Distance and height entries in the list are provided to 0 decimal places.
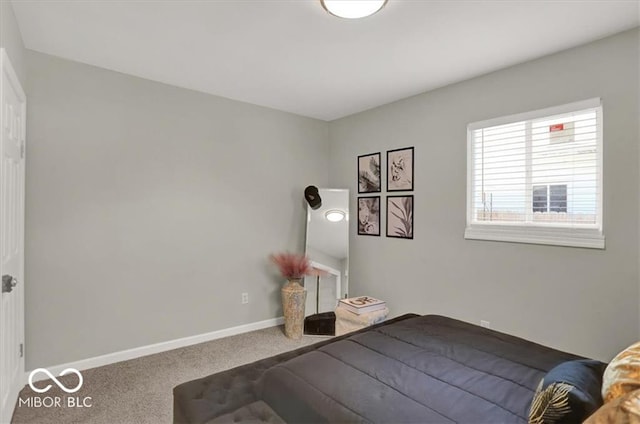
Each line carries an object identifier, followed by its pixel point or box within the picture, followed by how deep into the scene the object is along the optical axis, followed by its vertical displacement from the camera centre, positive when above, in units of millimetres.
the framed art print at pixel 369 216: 3885 -65
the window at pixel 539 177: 2391 +274
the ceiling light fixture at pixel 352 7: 1854 +1140
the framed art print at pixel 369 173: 3863 +433
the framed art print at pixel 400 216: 3537 -60
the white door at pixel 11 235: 1811 -169
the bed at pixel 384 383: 1220 -713
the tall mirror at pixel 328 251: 4004 -487
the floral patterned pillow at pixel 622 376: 1039 -523
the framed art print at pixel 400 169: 3529 +444
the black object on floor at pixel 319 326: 3648 -1257
